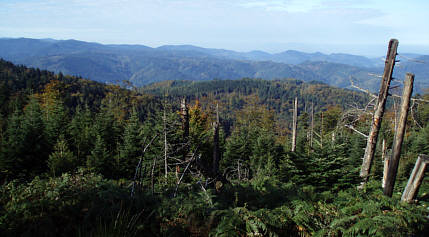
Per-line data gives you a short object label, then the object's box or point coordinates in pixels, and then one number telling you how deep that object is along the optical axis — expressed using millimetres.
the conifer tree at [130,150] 19672
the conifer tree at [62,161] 13627
